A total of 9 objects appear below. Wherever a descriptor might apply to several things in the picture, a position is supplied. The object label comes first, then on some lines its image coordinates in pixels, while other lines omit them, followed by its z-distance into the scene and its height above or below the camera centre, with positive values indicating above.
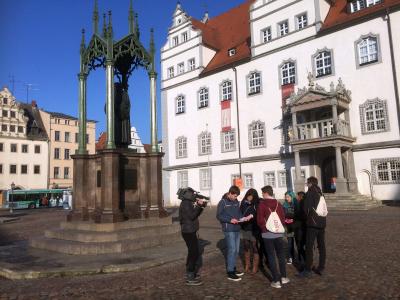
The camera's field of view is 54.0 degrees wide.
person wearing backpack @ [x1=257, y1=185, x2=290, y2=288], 6.24 -0.69
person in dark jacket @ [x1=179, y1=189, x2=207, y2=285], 6.70 -0.63
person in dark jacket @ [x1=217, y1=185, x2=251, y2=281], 6.88 -0.55
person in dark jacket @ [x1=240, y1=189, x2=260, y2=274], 7.31 -0.79
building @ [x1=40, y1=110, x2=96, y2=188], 58.69 +8.23
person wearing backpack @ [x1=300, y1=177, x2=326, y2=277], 6.83 -0.73
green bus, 45.00 +0.09
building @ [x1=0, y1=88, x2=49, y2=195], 53.34 +7.27
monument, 10.21 +0.48
